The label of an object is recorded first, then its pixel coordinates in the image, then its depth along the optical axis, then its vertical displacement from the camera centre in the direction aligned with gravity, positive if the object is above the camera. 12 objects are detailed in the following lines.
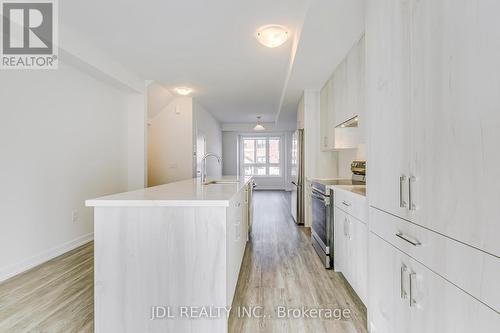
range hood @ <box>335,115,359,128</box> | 2.98 +0.51
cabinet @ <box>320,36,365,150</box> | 2.72 +0.78
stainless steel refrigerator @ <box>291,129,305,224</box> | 4.64 -0.27
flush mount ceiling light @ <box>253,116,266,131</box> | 8.41 +1.22
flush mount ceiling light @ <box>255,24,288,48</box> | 2.75 +1.35
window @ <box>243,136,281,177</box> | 10.62 +0.37
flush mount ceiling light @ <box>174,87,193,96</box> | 5.02 +1.43
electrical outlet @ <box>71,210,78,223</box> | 3.42 -0.64
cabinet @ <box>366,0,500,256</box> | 0.79 +0.18
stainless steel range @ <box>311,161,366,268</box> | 2.72 -0.52
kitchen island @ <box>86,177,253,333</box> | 1.57 -0.58
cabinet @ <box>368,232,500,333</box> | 0.85 -0.53
